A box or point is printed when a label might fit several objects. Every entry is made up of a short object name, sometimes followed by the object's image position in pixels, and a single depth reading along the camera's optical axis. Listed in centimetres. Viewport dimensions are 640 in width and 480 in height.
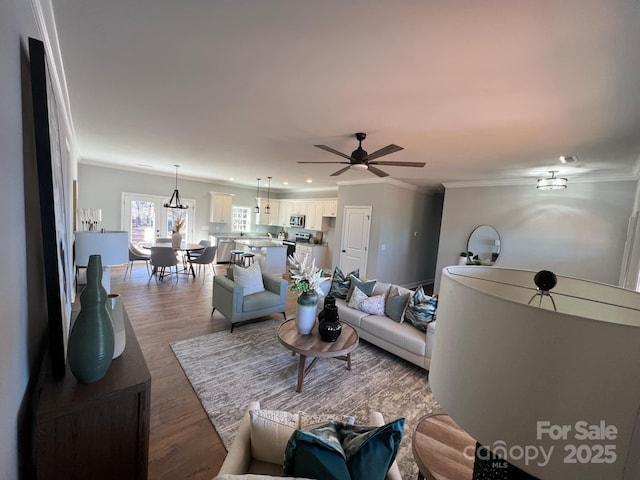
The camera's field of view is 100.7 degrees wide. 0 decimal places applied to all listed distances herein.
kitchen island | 714
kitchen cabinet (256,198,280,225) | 982
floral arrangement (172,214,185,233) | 670
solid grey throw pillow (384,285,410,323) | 328
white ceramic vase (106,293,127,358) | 125
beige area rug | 226
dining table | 604
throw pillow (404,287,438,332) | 302
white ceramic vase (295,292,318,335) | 275
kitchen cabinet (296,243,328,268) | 786
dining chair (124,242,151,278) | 581
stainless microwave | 888
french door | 700
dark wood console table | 95
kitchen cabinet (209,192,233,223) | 832
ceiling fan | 287
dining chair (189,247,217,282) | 616
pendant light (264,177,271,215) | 911
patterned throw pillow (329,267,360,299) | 392
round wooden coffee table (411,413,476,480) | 121
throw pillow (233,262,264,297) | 373
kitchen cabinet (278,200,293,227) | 947
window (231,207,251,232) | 925
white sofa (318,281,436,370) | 283
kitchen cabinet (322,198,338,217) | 796
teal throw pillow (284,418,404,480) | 90
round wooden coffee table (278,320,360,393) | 249
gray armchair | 356
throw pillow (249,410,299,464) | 116
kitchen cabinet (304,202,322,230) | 836
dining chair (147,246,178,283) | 545
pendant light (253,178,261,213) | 916
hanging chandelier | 754
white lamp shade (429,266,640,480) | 44
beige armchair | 108
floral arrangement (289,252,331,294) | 278
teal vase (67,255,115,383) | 105
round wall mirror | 523
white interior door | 618
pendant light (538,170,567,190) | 370
